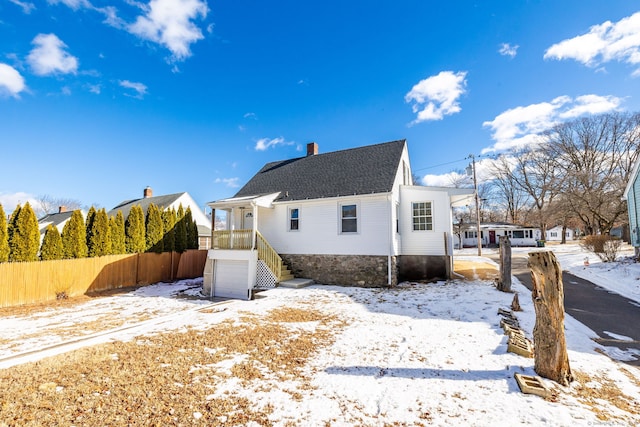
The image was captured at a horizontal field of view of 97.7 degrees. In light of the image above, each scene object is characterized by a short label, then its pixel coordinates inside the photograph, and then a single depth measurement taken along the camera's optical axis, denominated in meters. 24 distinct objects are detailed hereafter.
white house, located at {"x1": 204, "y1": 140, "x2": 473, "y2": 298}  11.57
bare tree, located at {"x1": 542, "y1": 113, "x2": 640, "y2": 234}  25.19
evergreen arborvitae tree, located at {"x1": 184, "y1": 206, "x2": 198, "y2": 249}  17.48
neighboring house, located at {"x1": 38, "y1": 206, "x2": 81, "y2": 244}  25.74
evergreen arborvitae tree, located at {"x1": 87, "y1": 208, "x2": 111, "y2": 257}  12.87
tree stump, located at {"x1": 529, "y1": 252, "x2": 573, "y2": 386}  3.65
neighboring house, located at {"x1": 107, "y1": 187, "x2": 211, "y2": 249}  24.86
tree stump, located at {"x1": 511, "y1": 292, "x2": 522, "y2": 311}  7.07
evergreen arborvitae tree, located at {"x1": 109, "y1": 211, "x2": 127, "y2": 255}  13.70
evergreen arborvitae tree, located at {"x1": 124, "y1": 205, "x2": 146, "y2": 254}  14.43
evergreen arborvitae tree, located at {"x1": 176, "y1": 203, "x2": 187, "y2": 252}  16.80
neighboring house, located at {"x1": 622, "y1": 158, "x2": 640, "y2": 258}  14.08
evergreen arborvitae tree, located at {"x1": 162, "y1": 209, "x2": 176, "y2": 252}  16.08
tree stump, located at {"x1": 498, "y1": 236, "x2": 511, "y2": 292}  9.16
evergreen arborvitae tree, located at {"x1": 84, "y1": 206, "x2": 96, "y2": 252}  12.83
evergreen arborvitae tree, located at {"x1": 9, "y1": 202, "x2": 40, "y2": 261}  10.30
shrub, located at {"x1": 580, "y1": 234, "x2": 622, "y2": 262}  13.88
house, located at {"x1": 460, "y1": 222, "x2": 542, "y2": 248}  37.28
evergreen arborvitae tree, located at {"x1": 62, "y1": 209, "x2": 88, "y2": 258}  11.96
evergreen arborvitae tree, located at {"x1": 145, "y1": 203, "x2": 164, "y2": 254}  15.27
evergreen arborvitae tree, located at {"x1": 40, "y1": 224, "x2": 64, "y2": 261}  11.28
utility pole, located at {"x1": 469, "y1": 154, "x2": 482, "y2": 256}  24.83
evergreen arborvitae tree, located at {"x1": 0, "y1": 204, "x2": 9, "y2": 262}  9.87
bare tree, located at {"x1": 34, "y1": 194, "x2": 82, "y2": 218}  51.89
